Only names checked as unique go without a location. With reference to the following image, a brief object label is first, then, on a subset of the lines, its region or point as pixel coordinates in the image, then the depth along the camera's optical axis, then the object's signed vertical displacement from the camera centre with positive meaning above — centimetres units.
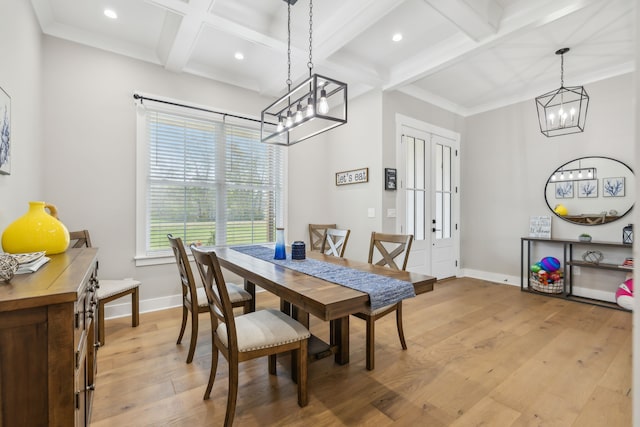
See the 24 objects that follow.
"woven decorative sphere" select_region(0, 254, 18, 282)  104 -21
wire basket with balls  383 -85
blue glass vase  237 -29
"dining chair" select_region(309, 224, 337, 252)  412 -30
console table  344 -63
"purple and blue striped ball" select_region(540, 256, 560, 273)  385 -68
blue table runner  148 -40
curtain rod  316 +127
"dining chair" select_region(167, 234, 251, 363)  213 -68
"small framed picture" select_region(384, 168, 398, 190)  388 +47
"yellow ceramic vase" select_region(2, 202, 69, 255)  150 -12
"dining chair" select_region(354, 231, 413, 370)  208 -72
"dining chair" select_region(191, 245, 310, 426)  150 -69
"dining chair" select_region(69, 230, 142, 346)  246 -70
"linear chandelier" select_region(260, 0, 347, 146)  199 +80
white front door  419 +28
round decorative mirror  349 +30
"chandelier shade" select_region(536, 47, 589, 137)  334 +140
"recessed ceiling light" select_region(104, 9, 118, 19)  262 +183
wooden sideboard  89 -45
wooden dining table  136 -41
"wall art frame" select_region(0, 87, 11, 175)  175 +50
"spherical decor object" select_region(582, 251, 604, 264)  359 -55
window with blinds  333 +40
